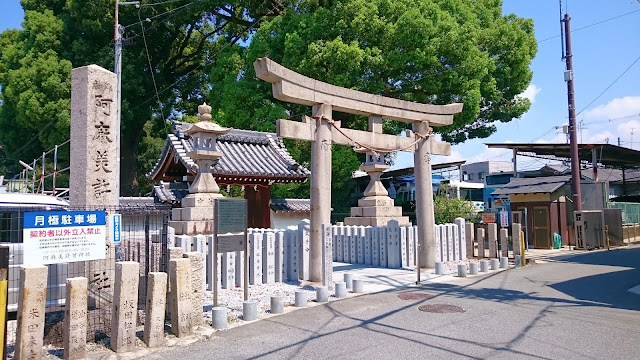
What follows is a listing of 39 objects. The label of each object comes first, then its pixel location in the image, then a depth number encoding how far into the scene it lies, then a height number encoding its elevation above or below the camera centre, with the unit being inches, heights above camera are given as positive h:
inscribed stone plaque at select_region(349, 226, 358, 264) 595.2 -47.7
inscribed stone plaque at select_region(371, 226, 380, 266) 564.7 -45.8
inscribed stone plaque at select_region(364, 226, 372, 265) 576.4 -45.4
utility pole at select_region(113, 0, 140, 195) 615.8 +230.3
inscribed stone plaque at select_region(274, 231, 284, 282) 443.8 -45.9
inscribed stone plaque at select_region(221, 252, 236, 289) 409.7 -53.9
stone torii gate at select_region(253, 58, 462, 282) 410.3 +77.7
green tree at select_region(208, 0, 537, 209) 812.0 +277.8
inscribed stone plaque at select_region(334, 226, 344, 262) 618.5 -45.4
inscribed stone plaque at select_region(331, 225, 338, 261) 629.5 -48.8
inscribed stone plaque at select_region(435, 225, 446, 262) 587.4 -45.1
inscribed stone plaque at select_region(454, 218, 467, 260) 616.4 -39.3
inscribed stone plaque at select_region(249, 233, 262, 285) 426.0 -44.6
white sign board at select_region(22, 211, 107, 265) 225.1 -11.5
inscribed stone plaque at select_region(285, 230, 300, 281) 458.0 -44.2
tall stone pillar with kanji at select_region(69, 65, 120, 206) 317.7 +51.8
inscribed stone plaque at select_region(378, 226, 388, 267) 555.8 -41.8
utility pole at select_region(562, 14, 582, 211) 800.3 +145.6
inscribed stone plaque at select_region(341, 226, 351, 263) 607.5 -45.8
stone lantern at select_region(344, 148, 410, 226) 626.8 +6.3
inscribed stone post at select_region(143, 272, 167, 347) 240.5 -51.2
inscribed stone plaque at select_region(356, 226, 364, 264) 585.6 -44.9
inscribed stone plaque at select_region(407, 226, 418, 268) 552.7 -47.9
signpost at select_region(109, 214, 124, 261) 304.3 -11.7
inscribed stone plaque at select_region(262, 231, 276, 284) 434.3 -44.5
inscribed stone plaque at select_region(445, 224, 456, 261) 601.9 -45.1
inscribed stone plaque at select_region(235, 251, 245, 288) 421.1 -51.5
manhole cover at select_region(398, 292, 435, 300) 359.6 -69.9
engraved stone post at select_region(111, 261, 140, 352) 231.3 -47.7
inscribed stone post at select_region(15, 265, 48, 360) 206.2 -44.1
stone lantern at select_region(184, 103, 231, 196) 480.1 +62.3
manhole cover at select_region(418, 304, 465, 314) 313.3 -70.0
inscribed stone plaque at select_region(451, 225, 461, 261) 609.0 -47.3
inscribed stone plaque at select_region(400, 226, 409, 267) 543.8 -44.8
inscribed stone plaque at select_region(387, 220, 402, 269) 542.6 -43.6
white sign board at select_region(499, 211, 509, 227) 637.9 -17.5
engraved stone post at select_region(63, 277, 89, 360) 218.1 -50.6
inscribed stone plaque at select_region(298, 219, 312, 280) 452.4 -39.4
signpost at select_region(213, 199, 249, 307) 309.1 -11.8
